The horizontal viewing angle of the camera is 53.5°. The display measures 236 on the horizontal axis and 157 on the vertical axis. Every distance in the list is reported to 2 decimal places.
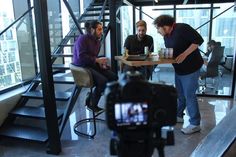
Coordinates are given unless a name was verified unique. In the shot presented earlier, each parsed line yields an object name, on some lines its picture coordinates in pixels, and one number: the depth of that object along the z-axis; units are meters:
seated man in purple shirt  2.70
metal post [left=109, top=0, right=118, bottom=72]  3.68
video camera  0.83
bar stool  2.66
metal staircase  2.73
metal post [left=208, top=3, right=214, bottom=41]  5.20
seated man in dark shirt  3.55
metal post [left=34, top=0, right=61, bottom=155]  2.17
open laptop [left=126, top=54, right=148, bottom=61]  2.77
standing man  2.55
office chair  4.32
